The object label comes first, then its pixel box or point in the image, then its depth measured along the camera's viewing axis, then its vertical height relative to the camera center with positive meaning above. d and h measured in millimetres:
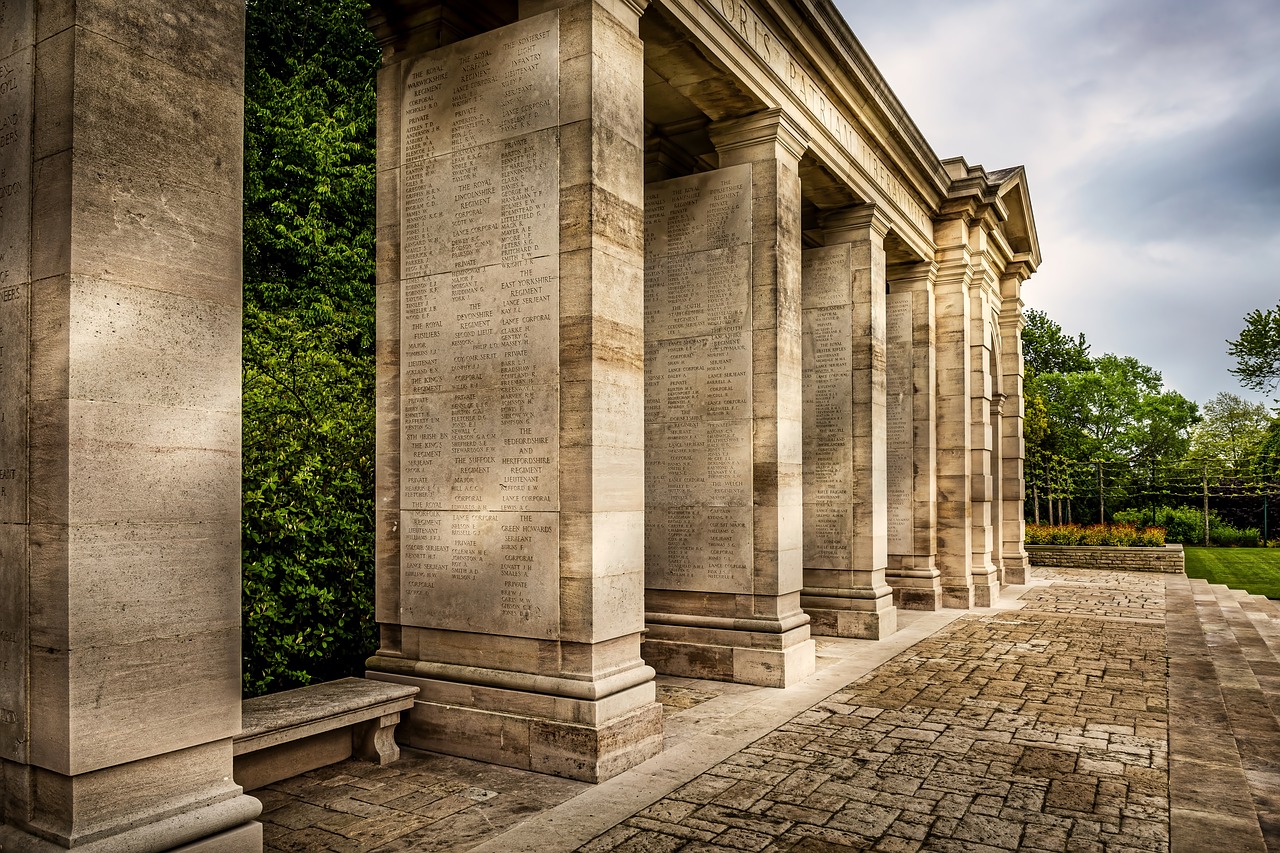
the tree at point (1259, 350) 40281 +5012
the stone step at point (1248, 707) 6238 -2486
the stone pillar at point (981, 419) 18172 +905
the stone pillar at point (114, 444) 3906 +135
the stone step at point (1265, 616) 13343 -2810
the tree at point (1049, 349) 56188 +7240
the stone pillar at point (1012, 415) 22255 +1206
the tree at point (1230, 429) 52469 +2191
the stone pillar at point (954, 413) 16875 +972
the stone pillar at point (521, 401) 6617 +531
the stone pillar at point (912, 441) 16062 +392
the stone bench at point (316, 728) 5887 -1809
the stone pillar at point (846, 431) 13039 +492
